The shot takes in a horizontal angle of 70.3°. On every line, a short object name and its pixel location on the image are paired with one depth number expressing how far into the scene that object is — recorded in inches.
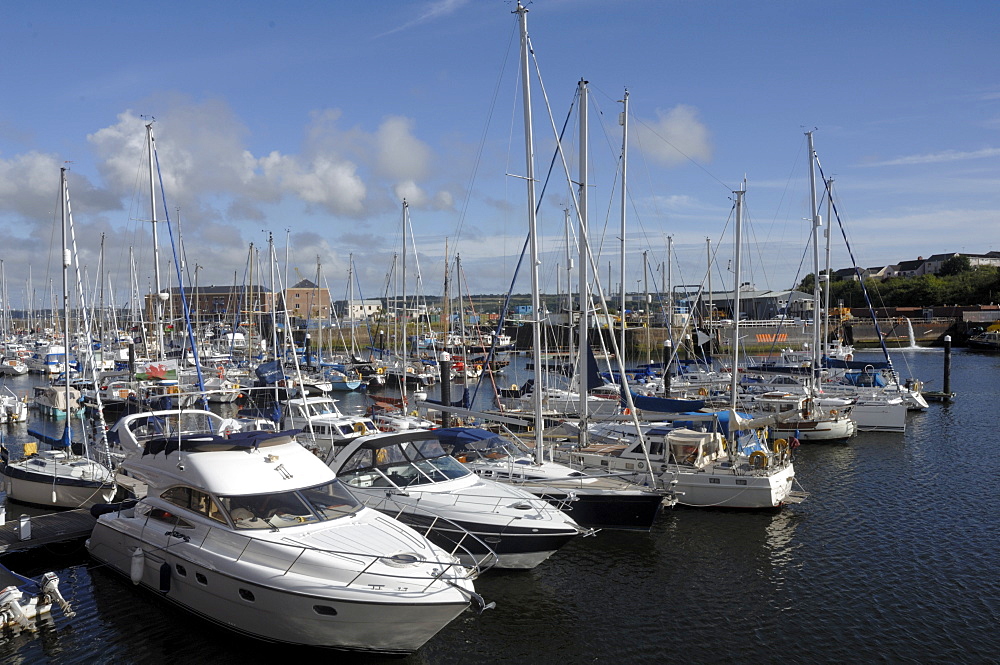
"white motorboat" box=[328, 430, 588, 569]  600.7
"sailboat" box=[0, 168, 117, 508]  820.6
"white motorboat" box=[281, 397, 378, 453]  997.0
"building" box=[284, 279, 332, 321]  5659.5
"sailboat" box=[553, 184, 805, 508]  834.2
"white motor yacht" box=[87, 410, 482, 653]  442.0
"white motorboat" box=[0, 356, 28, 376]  2738.7
